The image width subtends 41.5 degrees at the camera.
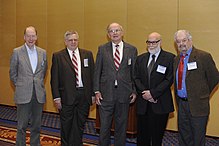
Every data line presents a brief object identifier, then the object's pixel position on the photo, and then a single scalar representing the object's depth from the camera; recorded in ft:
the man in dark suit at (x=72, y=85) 12.72
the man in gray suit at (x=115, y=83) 12.34
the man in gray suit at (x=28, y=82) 12.72
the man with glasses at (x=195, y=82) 10.96
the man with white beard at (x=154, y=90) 11.61
